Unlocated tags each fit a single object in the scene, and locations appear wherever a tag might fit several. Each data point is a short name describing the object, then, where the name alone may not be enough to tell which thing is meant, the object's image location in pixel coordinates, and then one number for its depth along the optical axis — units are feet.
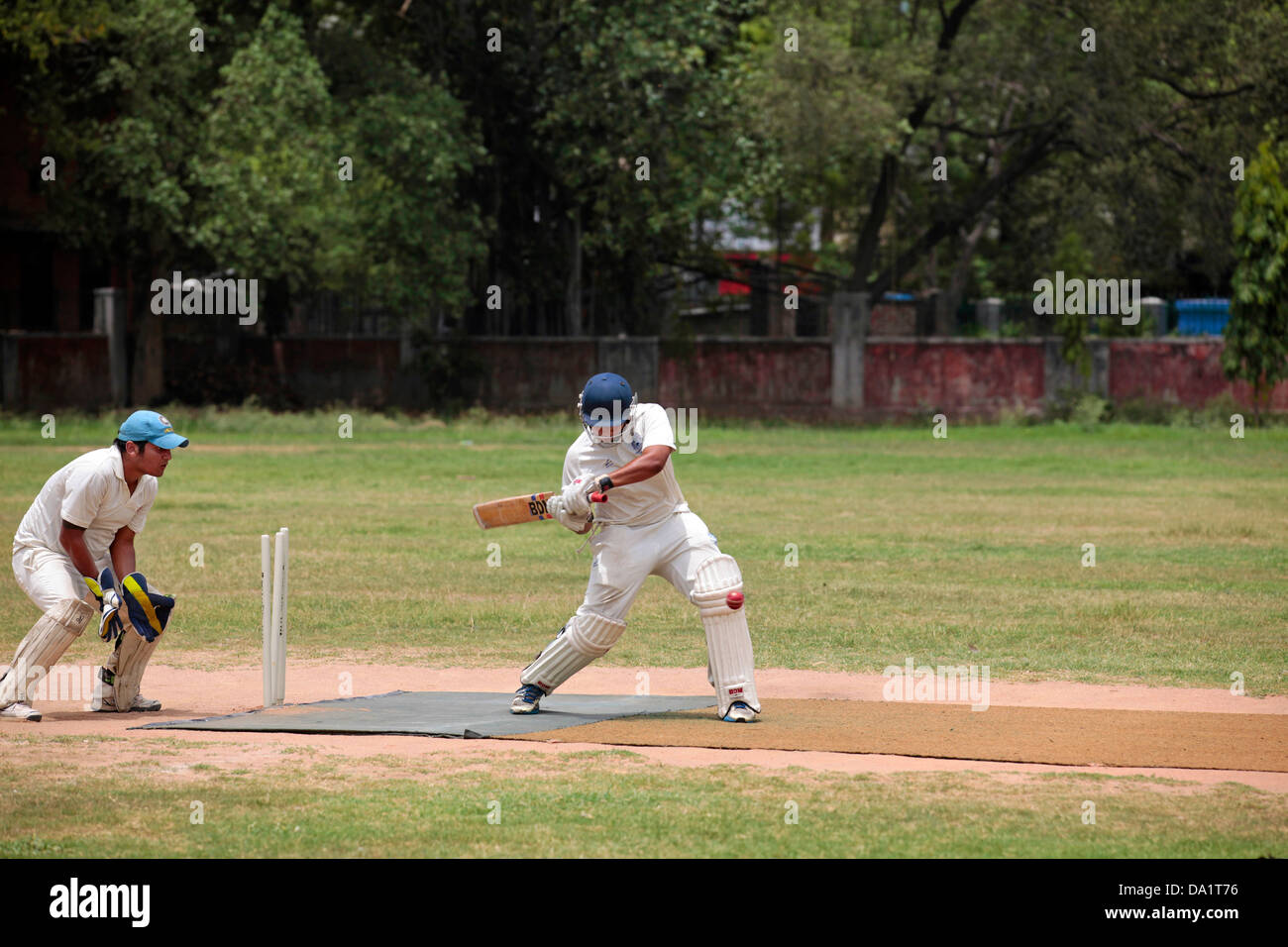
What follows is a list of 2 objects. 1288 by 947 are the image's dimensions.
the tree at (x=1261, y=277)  129.18
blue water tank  156.35
